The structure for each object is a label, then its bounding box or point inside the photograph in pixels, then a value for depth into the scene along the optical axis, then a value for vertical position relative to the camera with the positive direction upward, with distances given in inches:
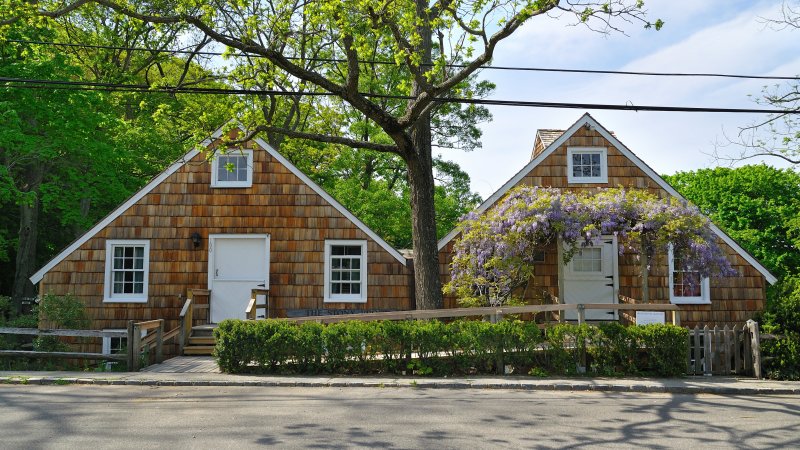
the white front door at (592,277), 673.0 +2.5
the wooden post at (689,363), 475.9 -60.4
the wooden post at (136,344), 502.0 -51.2
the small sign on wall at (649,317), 631.8 -36.5
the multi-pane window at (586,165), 678.5 +118.5
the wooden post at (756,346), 475.5 -48.0
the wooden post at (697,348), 476.1 -49.5
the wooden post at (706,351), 477.4 -51.8
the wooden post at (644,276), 563.5 +3.2
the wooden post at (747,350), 484.7 -51.8
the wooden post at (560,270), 577.4 +8.7
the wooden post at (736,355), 486.9 -55.7
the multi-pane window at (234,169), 675.4 +112.6
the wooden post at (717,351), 486.0 -52.7
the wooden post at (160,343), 548.1 -54.5
